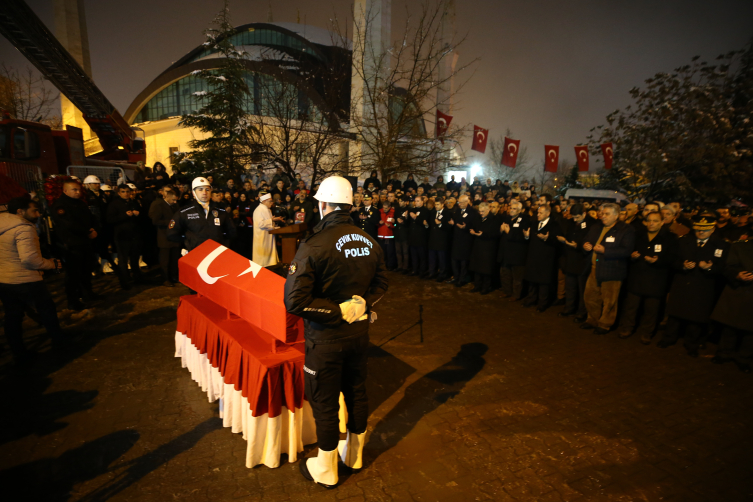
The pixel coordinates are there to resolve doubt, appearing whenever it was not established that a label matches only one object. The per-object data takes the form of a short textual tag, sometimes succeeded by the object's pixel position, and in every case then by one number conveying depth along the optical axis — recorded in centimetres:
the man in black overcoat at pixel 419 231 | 951
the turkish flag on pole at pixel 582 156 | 1938
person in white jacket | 447
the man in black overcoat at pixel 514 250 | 759
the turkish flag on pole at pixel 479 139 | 1623
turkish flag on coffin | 308
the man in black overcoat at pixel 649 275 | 562
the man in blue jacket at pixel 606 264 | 579
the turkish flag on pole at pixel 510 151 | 1836
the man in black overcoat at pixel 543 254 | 709
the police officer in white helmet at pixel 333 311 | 257
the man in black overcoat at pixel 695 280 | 518
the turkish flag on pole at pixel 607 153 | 1819
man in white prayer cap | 756
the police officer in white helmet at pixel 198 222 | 575
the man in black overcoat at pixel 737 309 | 486
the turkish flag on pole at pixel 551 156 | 1900
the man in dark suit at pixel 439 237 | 913
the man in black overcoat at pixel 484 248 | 827
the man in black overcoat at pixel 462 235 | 875
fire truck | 917
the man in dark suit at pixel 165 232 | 812
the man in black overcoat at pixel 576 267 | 668
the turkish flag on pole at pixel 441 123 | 1413
